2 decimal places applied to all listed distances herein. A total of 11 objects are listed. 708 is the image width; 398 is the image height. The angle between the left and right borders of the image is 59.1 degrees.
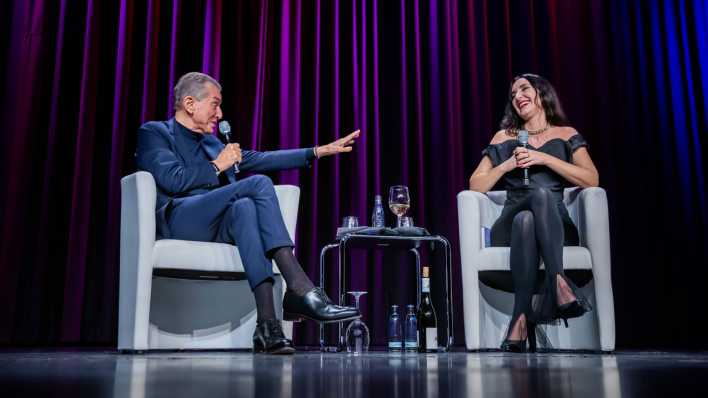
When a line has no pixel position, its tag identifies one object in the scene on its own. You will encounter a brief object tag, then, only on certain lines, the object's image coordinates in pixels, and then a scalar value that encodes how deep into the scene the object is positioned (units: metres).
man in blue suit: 1.75
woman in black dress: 2.03
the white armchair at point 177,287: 1.97
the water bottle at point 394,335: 2.36
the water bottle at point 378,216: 2.61
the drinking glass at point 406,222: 2.60
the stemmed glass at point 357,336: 2.20
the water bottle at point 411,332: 2.31
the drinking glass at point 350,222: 2.54
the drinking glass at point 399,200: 2.52
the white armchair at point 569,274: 2.21
